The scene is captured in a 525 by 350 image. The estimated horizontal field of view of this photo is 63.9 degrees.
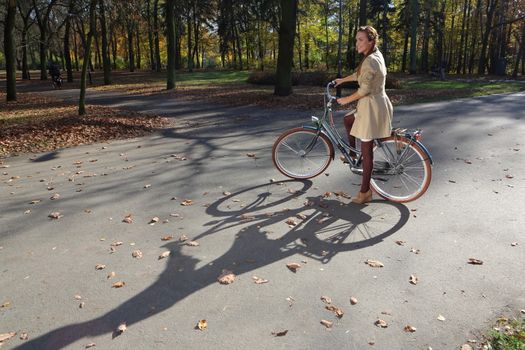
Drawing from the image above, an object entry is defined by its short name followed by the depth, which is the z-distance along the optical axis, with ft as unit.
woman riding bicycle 15.40
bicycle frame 18.28
